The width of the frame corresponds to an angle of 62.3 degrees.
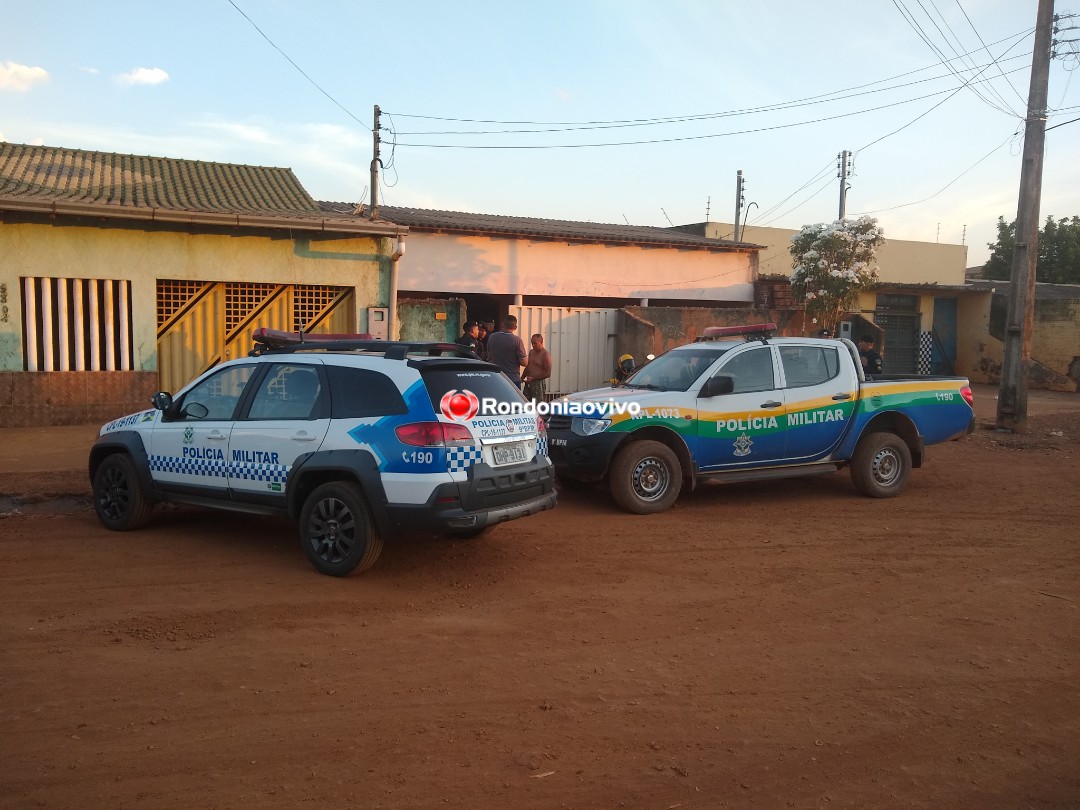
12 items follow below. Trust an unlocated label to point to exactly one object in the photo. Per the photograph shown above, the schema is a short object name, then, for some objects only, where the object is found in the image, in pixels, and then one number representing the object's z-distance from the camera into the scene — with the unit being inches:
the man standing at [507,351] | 468.1
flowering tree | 793.6
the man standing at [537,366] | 491.8
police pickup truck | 342.6
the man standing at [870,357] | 471.5
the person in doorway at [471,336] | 481.9
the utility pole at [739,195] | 1558.8
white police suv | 240.2
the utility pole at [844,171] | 1552.7
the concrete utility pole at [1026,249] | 585.3
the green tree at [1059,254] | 1553.9
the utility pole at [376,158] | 882.8
